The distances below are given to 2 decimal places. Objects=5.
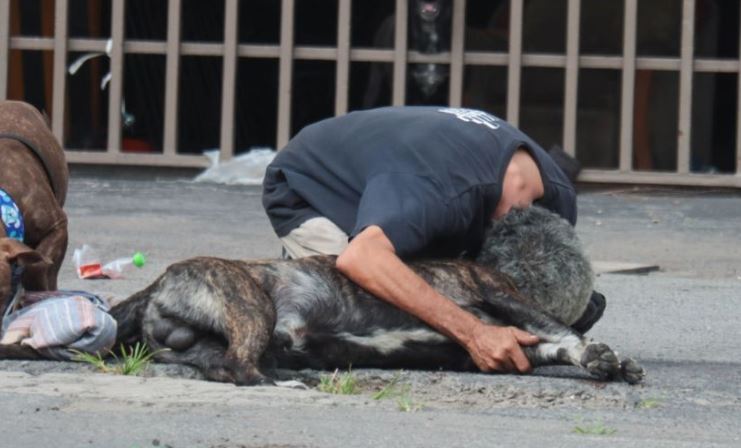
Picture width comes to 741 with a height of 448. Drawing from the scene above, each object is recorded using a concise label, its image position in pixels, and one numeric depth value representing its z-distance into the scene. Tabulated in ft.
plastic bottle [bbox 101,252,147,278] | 61.11
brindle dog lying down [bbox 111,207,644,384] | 40.91
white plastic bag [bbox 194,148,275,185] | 87.66
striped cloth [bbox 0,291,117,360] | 42.27
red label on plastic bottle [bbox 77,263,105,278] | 60.75
